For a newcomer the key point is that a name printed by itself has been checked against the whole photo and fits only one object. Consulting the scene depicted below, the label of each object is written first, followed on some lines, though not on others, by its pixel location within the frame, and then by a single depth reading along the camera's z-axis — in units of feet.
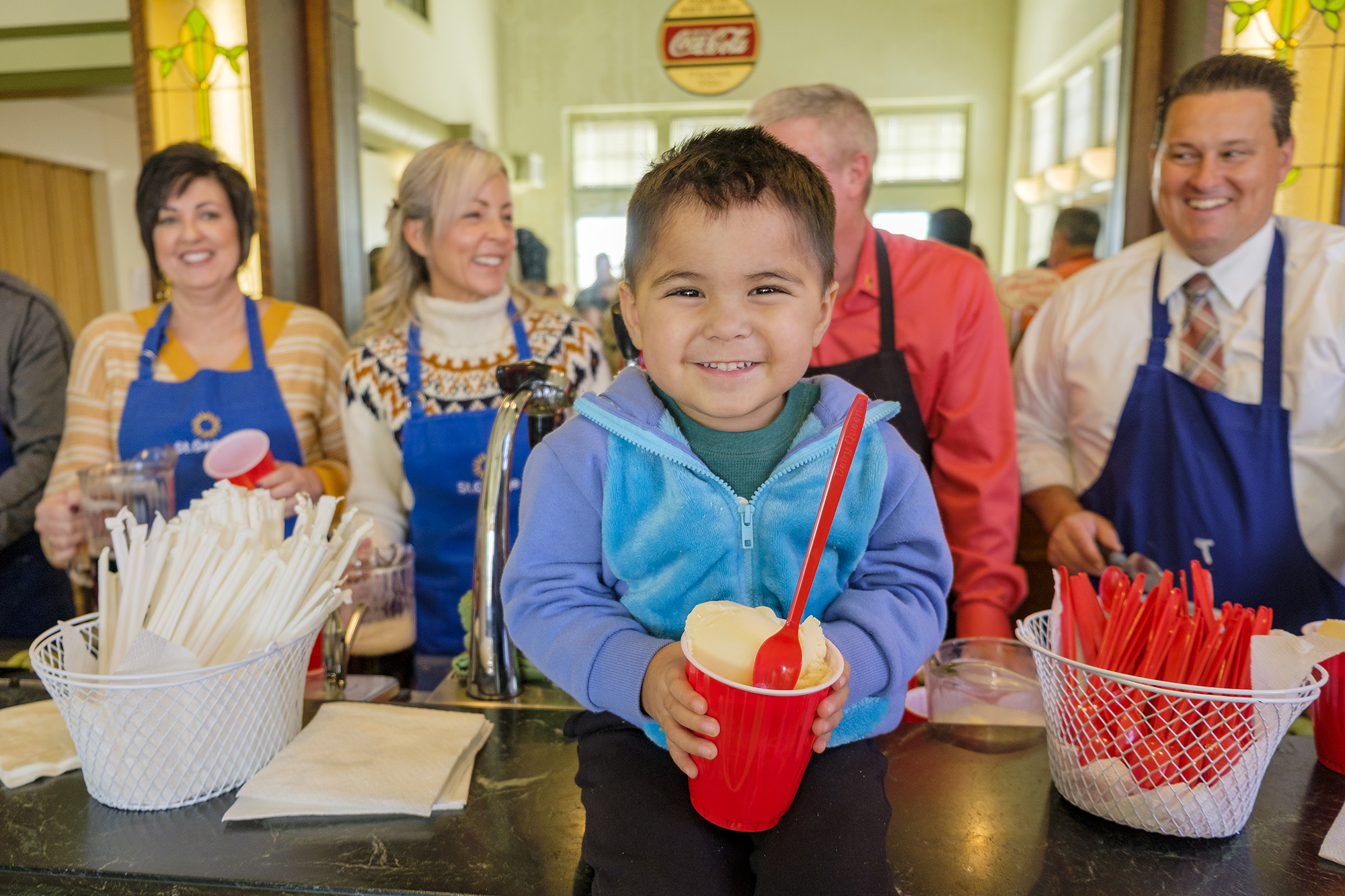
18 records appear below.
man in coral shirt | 6.68
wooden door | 26.37
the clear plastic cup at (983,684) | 3.94
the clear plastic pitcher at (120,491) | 5.12
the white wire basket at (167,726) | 3.02
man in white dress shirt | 6.16
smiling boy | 3.21
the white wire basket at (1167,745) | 2.83
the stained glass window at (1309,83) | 8.60
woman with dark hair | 7.41
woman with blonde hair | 7.11
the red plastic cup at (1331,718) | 3.30
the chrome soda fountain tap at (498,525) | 3.95
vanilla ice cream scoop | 2.41
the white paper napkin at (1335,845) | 2.85
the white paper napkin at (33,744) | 3.33
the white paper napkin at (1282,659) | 2.88
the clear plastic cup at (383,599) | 4.63
